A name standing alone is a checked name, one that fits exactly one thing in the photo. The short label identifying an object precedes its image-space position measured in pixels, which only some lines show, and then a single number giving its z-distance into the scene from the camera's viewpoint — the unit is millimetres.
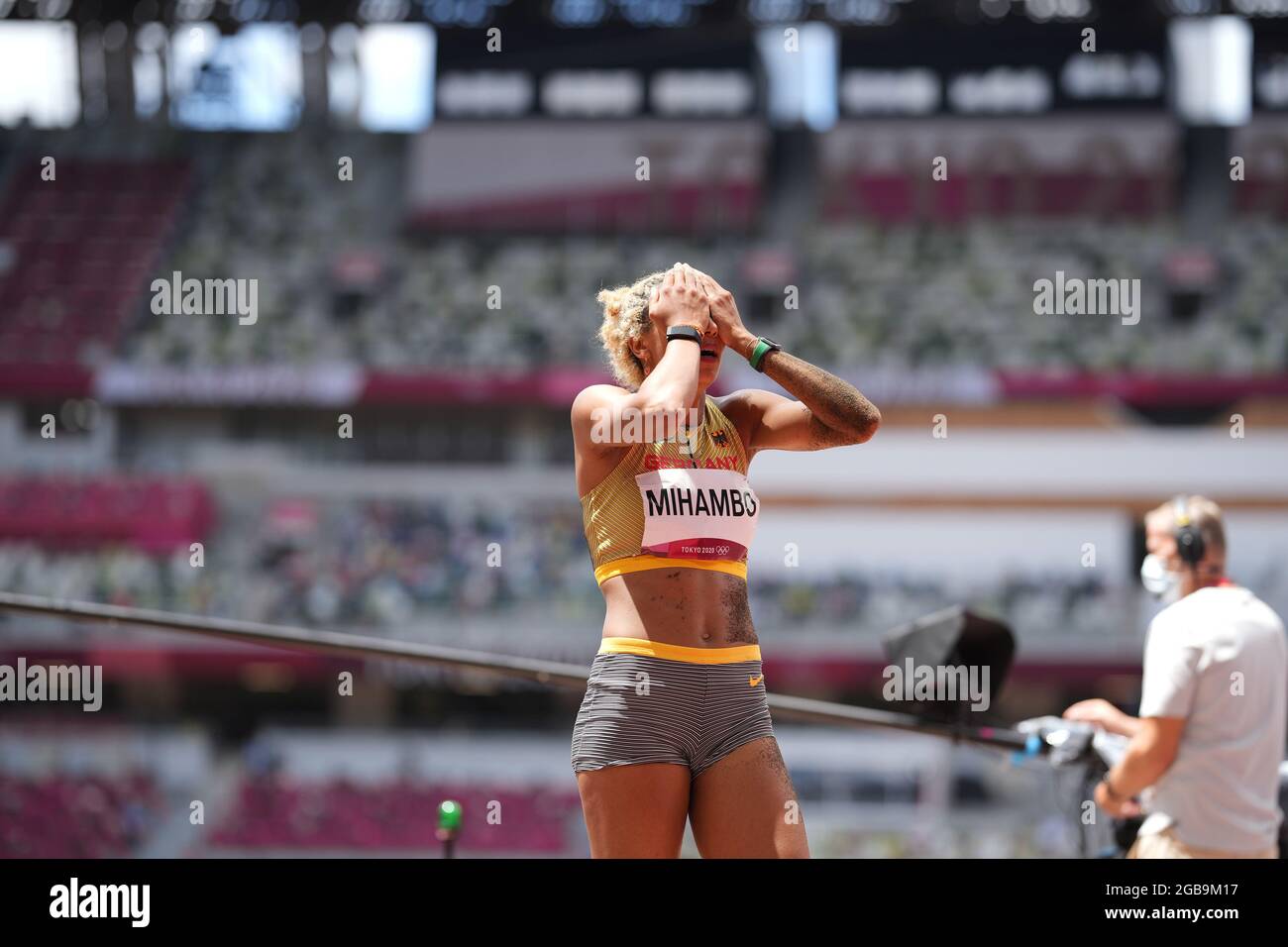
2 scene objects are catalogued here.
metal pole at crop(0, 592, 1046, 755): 7898
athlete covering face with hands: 5652
